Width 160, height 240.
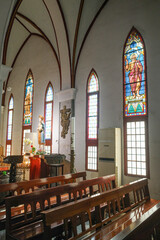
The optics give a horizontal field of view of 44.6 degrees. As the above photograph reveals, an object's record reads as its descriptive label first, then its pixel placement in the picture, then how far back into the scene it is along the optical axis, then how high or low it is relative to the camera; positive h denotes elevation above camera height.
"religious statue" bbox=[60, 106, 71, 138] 9.21 +0.77
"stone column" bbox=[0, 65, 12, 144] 5.23 +1.72
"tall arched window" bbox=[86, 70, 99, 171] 8.35 +0.61
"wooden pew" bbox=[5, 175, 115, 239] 2.29 -0.96
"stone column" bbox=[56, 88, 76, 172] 9.05 +1.35
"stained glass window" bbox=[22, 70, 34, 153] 11.89 +1.92
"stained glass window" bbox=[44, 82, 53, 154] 10.30 +1.04
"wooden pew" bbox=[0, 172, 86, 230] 2.92 -0.84
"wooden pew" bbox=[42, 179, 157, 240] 1.82 -0.80
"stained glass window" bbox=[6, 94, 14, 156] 12.97 +0.57
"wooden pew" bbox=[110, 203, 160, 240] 1.51 -0.79
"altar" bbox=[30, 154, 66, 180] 6.91 -1.11
